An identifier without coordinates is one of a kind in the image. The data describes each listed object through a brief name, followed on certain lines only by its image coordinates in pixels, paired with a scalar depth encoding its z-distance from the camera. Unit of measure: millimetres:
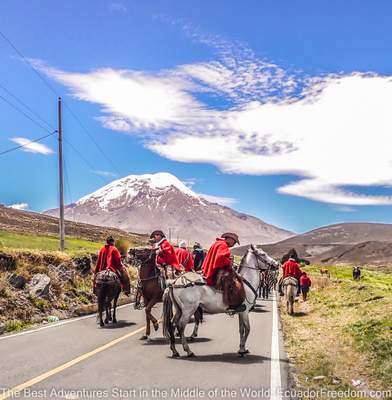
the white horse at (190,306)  10836
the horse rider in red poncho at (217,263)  11039
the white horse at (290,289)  20438
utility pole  32162
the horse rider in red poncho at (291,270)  20922
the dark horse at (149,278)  13398
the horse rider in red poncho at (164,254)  13875
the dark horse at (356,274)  56962
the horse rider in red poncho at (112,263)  15938
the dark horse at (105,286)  15453
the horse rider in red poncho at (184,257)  16875
